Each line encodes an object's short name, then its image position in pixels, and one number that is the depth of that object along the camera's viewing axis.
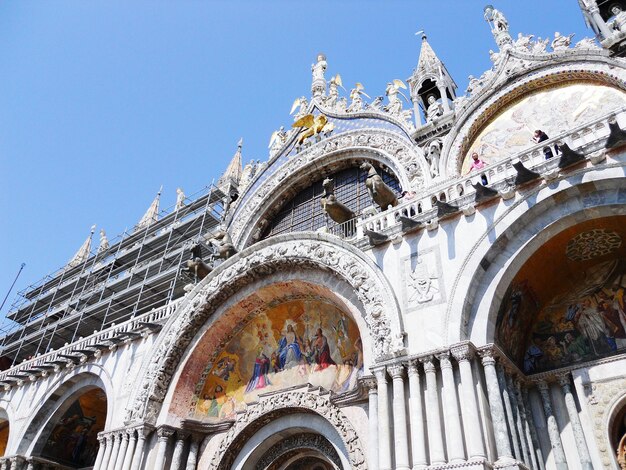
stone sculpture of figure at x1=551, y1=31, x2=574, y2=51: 13.31
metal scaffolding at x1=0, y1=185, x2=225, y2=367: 22.61
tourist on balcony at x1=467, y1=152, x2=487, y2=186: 11.85
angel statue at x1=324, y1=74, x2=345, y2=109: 18.84
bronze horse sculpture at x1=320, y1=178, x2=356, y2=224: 13.09
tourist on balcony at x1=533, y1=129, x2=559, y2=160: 9.23
